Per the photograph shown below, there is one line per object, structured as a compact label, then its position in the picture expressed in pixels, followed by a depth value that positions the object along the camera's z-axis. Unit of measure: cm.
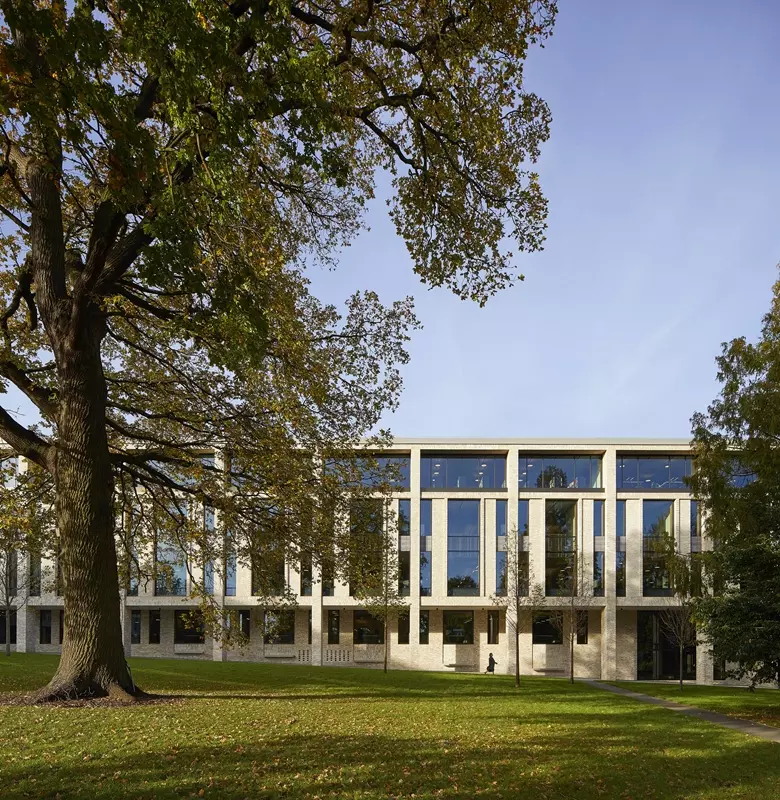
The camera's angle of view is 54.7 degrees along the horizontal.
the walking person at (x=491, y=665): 4374
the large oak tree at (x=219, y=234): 802
